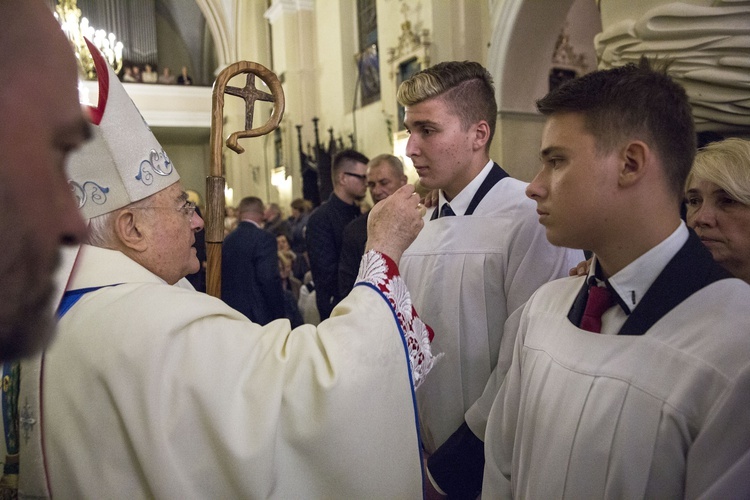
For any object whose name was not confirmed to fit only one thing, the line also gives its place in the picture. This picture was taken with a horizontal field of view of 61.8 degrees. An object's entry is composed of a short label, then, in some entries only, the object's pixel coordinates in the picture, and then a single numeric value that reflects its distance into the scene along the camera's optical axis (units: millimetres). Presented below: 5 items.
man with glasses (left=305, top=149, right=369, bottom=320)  4258
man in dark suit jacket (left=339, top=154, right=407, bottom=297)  3508
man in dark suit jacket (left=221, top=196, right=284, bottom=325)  4754
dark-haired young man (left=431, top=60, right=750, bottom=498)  1106
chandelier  12406
